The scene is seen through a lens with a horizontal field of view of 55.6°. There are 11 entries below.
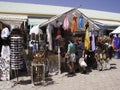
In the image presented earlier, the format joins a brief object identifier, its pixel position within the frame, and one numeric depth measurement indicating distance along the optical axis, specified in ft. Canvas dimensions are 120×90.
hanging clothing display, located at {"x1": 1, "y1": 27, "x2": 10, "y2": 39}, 14.78
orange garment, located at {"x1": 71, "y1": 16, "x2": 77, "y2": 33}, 18.30
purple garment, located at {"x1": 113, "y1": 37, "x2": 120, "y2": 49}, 25.92
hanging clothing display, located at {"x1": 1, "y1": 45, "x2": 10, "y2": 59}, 15.07
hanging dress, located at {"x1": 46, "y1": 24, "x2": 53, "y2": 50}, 17.66
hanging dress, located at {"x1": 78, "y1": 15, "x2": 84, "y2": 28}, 18.99
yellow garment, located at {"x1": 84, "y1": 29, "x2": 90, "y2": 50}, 18.20
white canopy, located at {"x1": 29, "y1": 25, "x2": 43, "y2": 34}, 17.84
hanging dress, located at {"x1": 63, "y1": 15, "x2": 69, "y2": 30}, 18.24
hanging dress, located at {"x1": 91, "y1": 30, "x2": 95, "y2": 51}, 18.36
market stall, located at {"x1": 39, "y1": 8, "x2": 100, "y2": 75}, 17.79
